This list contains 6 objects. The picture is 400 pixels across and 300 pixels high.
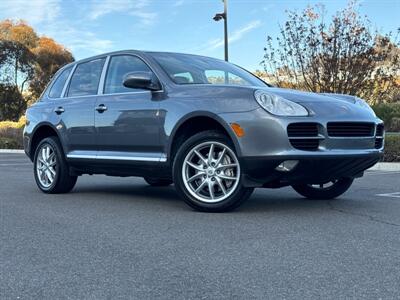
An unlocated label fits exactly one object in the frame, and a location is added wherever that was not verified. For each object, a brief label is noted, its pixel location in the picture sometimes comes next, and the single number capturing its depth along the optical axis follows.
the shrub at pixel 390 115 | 16.97
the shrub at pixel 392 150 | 12.57
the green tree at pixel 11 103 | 45.66
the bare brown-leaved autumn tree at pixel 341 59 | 18.14
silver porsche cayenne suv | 5.12
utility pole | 19.94
